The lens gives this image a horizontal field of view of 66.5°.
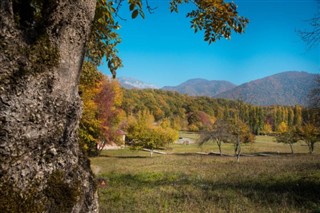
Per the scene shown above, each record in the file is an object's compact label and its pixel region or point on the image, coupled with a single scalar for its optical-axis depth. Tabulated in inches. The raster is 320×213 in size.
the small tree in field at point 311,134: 1932.0
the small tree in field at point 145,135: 1923.0
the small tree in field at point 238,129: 1525.1
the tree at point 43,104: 63.4
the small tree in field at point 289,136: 2059.4
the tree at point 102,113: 1049.1
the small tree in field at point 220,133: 1625.2
